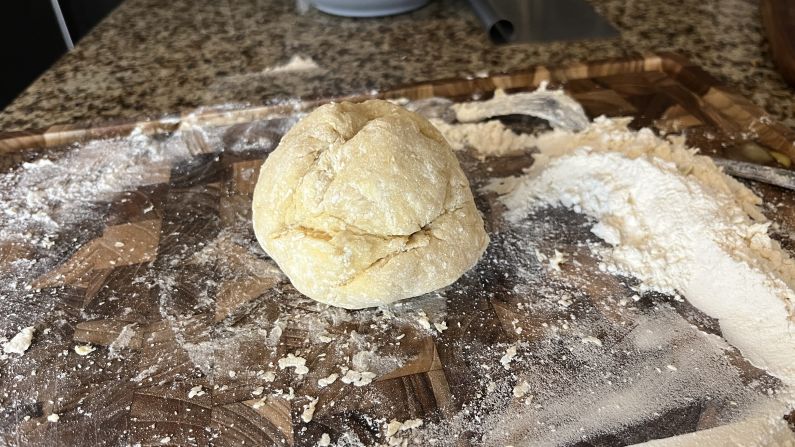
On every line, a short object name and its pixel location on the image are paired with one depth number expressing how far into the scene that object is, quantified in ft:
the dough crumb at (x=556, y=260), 0.88
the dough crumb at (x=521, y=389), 0.71
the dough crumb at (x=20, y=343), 0.79
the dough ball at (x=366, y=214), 0.77
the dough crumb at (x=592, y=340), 0.77
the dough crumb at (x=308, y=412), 0.69
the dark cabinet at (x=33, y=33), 2.00
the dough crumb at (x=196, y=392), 0.73
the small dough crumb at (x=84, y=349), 0.79
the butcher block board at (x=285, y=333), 0.69
